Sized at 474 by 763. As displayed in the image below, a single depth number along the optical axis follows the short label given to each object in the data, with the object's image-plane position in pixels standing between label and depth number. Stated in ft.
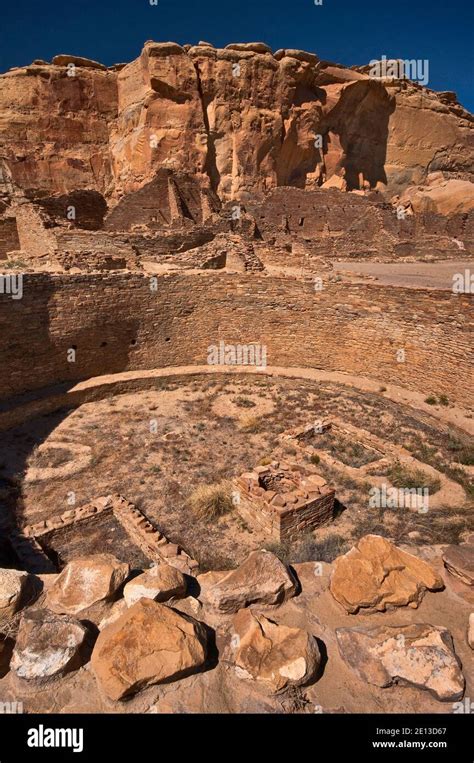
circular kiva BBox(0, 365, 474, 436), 32.35
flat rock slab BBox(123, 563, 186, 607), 10.93
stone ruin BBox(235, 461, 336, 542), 20.80
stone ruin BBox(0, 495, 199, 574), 19.01
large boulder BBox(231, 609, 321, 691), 9.14
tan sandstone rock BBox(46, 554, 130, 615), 10.84
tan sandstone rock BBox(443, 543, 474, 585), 12.07
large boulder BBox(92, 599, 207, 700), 8.86
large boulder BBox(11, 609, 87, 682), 9.14
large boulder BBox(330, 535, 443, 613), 11.19
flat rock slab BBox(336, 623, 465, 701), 9.01
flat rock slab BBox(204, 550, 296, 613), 11.21
